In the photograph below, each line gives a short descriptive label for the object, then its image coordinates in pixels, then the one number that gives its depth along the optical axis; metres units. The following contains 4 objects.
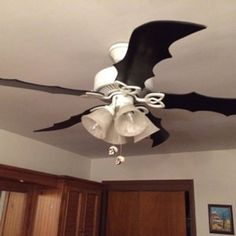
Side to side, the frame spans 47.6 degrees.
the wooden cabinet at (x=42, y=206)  2.68
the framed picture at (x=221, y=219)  2.96
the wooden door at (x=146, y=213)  3.23
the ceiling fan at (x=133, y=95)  0.84
